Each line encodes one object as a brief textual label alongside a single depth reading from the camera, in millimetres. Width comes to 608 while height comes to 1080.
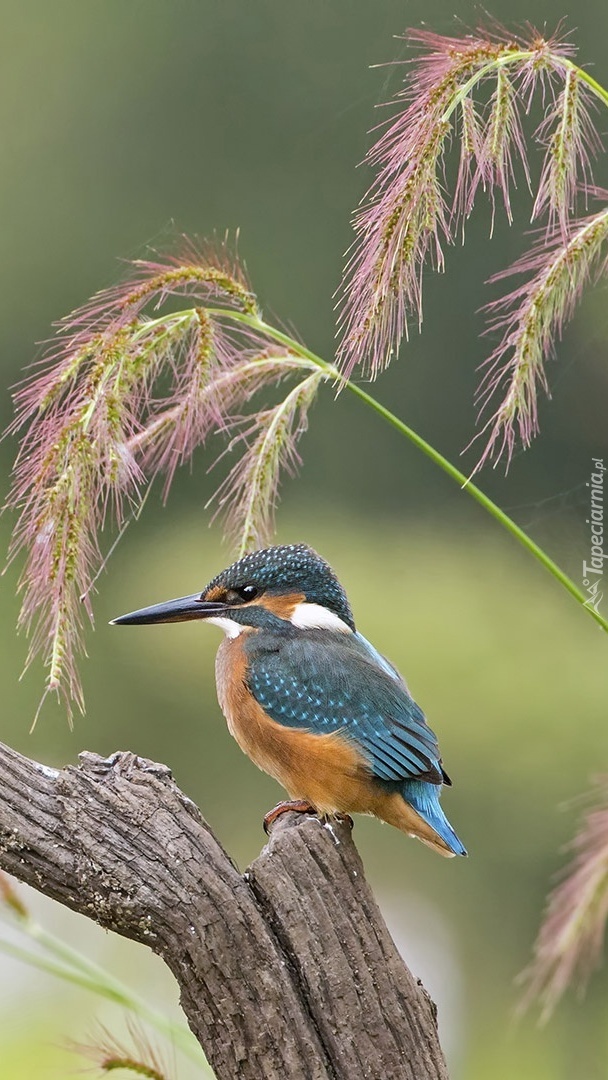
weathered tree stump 5861
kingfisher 5922
